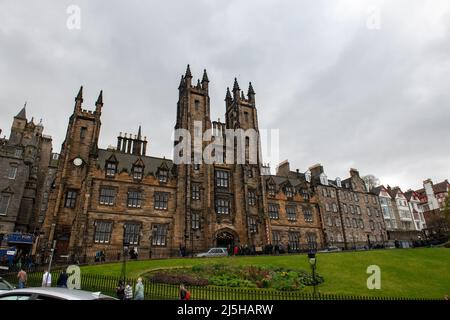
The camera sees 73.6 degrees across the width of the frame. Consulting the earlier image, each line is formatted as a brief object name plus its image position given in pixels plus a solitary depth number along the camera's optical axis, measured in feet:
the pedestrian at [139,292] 47.05
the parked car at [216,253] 102.17
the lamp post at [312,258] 55.69
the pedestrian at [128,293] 48.49
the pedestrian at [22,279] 54.22
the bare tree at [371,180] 285.62
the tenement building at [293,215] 147.64
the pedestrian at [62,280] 53.01
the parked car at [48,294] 18.85
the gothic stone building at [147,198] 108.78
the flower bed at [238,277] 67.77
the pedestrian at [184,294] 42.62
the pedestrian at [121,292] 50.88
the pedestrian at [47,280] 50.68
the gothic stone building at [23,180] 132.26
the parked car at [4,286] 40.98
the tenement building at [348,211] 175.32
